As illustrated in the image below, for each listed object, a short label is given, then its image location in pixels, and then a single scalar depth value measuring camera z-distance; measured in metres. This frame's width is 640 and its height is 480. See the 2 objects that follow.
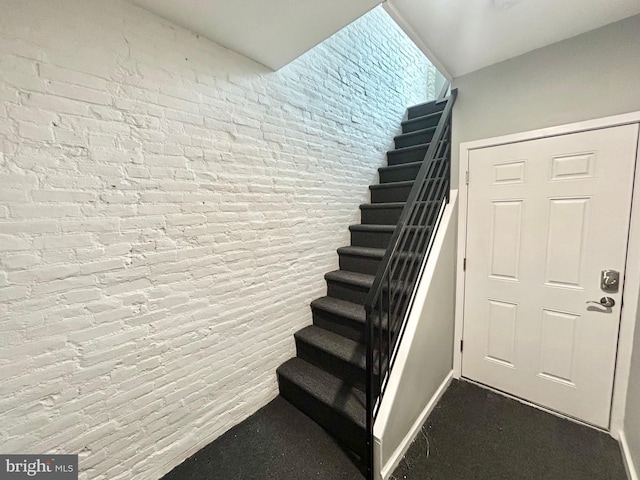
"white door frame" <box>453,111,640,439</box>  1.52
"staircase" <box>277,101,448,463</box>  1.61
